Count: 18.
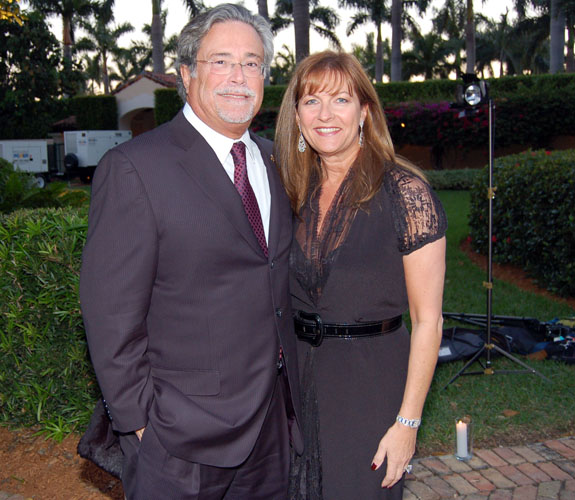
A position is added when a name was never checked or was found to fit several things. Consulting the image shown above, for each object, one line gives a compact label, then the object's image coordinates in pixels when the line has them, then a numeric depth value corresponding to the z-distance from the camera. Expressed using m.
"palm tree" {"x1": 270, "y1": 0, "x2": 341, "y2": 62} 41.03
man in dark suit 2.01
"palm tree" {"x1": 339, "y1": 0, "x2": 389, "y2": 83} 38.95
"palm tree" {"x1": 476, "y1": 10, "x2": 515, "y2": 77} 54.91
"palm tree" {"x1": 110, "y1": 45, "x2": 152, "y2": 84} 59.78
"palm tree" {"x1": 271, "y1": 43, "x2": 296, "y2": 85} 48.13
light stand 5.71
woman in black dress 2.35
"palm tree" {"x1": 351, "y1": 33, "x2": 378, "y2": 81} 53.59
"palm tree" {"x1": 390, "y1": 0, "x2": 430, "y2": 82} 35.56
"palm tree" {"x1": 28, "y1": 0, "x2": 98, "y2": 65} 40.06
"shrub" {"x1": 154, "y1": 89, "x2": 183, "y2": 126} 28.39
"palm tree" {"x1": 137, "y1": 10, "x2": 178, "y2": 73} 57.41
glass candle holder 4.20
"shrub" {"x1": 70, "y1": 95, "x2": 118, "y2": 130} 33.16
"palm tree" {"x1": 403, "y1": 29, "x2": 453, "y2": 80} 50.00
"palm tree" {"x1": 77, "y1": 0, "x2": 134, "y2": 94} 52.54
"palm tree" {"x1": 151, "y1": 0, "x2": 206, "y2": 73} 31.89
